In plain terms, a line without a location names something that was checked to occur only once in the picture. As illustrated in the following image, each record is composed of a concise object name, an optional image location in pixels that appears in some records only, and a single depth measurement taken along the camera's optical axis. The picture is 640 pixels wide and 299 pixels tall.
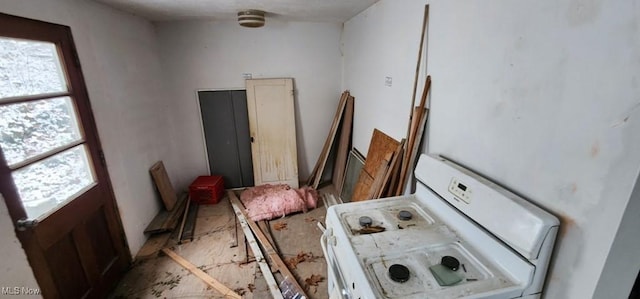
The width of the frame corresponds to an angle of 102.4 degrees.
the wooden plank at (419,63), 1.70
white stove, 0.96
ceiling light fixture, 2.73
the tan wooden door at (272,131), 3.57
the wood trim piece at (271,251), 2.13
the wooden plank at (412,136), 1.74
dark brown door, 1.47
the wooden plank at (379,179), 2.18
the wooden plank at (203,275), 2.10
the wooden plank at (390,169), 2.04
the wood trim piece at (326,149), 3.66
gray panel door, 3.56
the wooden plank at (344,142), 3.51
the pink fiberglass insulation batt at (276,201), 3.16
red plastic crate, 3.47
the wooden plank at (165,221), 2.81
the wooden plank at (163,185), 3.03
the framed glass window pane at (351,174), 3.10
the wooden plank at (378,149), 2.29
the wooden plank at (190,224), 2.83
